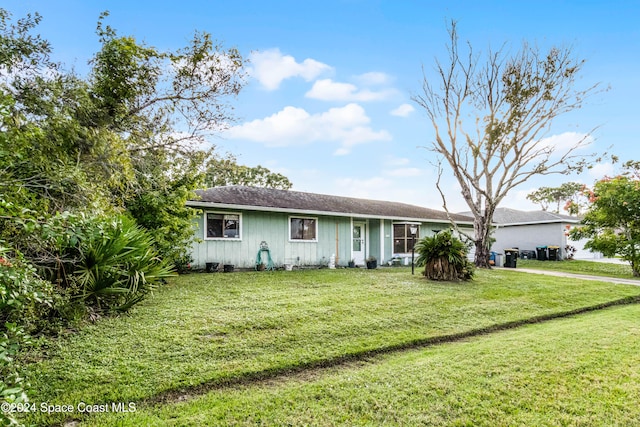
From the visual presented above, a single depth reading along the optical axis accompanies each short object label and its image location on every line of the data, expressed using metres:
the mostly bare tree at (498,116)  15.97
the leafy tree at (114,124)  4.41
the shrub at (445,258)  11.30
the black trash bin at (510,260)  17.80
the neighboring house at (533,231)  23.67
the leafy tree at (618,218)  13.98
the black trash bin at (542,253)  23.03
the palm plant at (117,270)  5.93
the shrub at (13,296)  2.06
